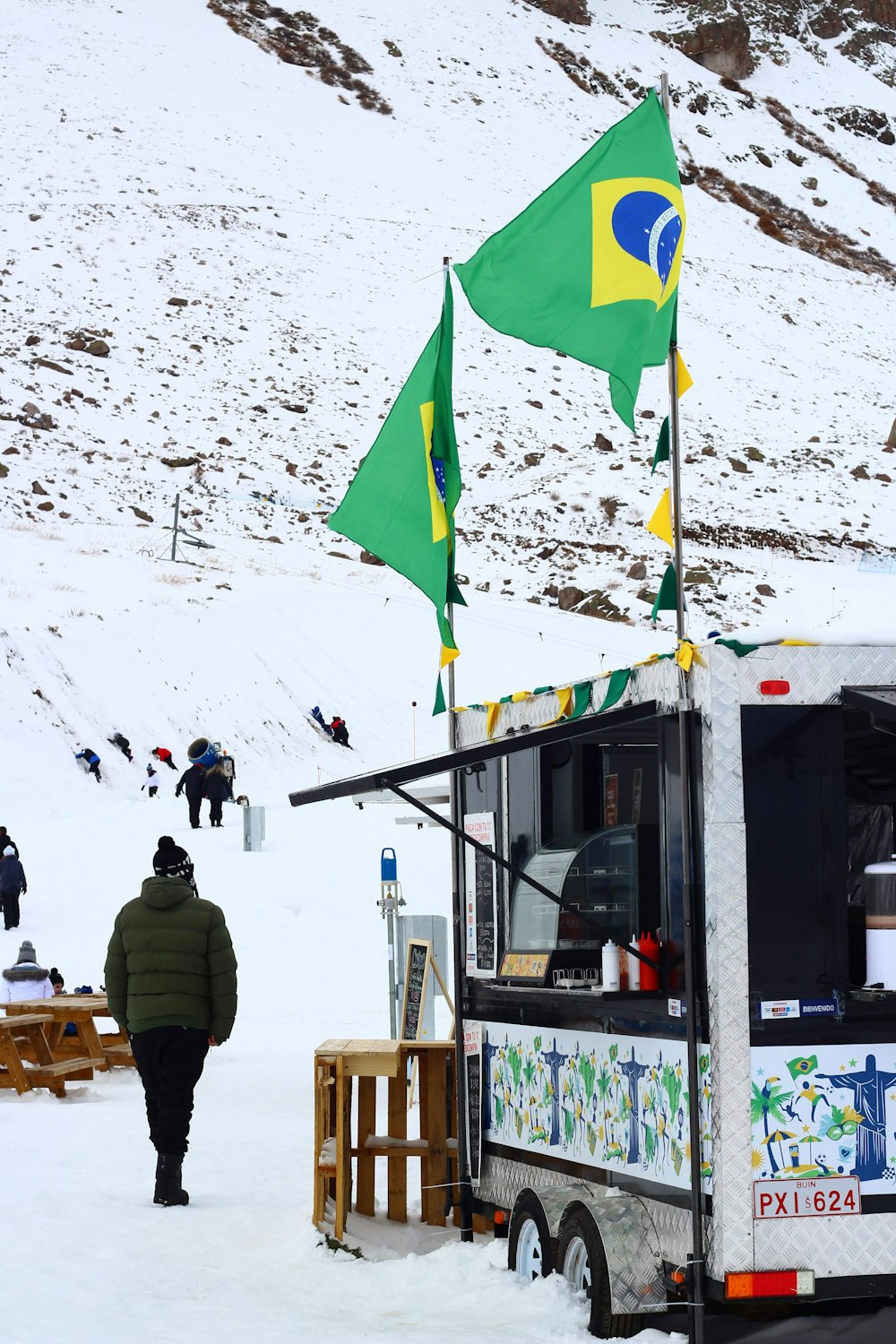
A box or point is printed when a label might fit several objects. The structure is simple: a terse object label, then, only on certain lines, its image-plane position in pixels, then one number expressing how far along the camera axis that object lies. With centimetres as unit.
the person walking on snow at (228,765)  5831
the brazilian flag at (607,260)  1359
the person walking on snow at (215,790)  4909
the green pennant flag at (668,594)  1333
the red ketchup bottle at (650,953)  1270
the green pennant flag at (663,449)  1395
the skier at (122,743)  6275
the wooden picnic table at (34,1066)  2394
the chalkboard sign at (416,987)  2339
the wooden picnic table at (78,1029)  2559
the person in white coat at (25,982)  2803
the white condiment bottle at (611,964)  1296
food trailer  1142
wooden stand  1557
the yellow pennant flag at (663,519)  1349
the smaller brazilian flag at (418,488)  1645
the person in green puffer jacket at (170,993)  1658
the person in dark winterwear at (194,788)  4872
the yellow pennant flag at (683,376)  1399
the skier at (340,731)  6719
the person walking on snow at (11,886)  3947
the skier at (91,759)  5950
